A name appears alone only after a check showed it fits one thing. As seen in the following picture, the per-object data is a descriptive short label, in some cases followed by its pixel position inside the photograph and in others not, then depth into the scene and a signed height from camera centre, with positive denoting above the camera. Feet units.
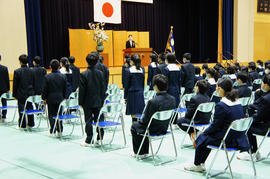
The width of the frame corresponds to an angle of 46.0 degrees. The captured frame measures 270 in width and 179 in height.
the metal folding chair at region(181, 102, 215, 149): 14.61 -2.71
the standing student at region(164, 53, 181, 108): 19.90 -1.49
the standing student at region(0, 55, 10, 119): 23.16 -1.85
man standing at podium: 44.16 +1.37
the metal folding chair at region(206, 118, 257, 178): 11.03 -2.67
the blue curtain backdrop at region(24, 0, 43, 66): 39.50 +3.23
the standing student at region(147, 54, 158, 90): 26.14 -1.26
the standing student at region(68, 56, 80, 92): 25.33 -1.70
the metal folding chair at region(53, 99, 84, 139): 17.90 -2.87
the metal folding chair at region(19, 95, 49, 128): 19.87 -3.08
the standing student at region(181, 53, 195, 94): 22.56 -1.56
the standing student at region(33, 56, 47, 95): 22.53 -1.52
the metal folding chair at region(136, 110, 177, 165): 13.08 -2.71
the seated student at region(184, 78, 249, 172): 11.52 -2.53
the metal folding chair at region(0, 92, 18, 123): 22.21 -2.83
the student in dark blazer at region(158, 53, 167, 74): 22.73 -0.62
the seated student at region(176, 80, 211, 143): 15.01 -2.44
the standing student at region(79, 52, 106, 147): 16.53 -1.96
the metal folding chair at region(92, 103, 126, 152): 15.51 -2.76
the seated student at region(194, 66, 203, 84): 25.88 -1.83
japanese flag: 48.96 +6.61
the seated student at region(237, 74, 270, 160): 12.94 -2.67
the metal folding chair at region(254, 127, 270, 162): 12.90 -3.55
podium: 41.39 -0.04
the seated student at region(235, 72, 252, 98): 17.60 -2.16
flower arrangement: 40.75 +2.12
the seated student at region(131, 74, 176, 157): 13.55 -2.31
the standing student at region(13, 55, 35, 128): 20.98 -1.92
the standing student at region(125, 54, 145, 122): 19.29 -2.21
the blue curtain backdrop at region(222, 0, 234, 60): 56.90 +4.39
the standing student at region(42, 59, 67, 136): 18.63 -2.04
